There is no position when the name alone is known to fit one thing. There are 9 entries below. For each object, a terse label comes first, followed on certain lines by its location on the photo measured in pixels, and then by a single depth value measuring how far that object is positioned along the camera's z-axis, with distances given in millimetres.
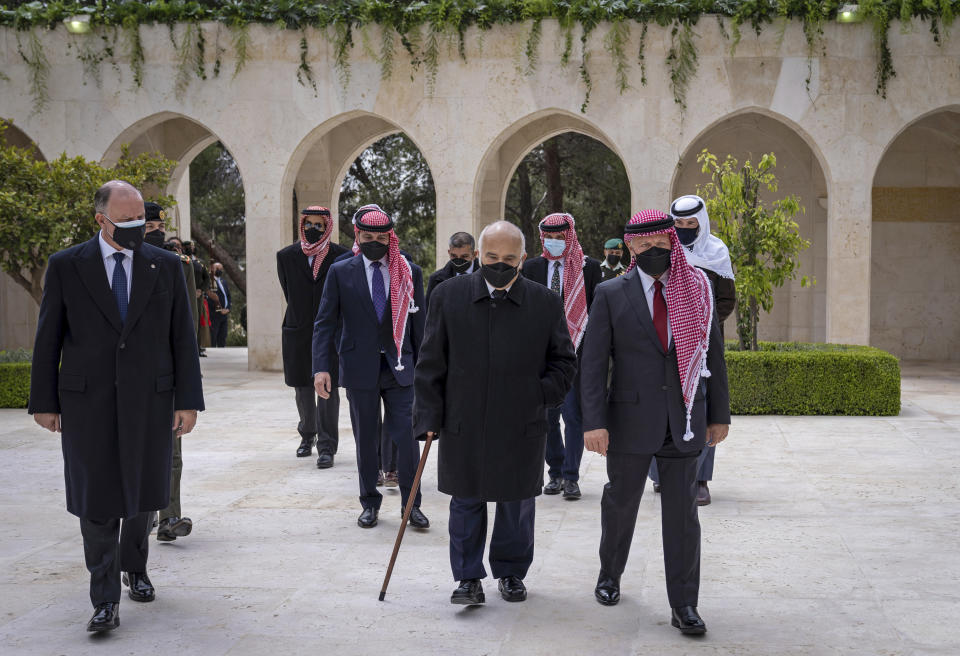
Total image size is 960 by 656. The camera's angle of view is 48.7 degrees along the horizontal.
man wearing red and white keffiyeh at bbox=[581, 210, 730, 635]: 4742
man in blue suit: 6641
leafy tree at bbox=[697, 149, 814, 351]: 11562
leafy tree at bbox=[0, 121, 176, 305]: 12578
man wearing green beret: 10281
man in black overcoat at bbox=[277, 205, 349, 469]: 8672
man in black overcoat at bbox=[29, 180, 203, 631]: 4703
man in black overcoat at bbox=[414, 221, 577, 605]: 4945
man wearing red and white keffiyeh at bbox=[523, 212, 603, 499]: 7383
